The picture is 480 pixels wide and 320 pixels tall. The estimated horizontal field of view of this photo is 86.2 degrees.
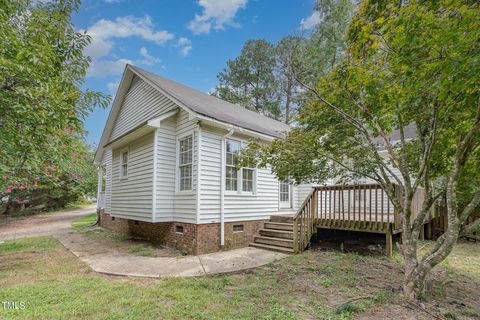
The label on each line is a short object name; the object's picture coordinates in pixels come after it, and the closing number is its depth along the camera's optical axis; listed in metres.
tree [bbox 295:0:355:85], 15.95
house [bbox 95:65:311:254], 6.89
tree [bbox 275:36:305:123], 22.62
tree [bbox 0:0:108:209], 4.20
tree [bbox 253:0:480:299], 2.63
